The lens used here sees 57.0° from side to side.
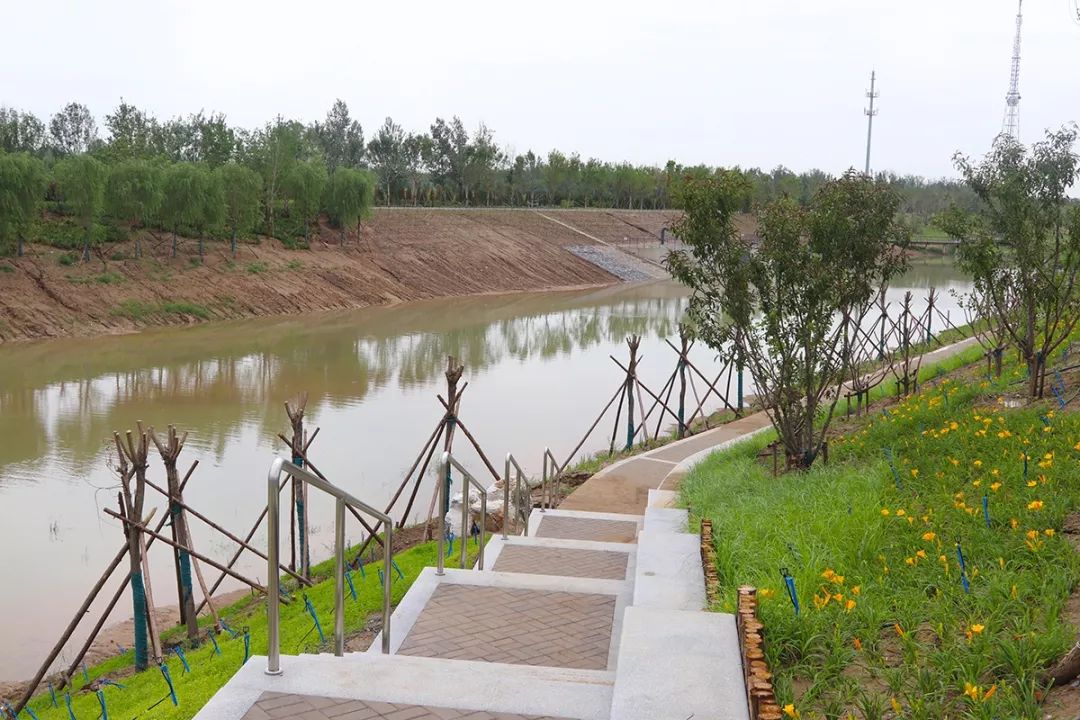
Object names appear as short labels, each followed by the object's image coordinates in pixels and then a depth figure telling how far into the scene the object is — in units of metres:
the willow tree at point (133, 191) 35.75
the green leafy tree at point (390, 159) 70.69
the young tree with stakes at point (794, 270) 10.05
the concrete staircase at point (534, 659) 3.79
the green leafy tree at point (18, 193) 31.91
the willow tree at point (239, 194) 40.72
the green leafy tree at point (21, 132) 51.69
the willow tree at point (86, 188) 34.34
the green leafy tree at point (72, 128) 67.81
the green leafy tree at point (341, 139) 73.88
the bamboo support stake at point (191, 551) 8.36
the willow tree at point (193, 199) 37.22
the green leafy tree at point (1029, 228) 10.85
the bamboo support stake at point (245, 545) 9.13
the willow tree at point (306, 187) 46.75
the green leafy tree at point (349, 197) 47.56
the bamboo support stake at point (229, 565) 9.49
